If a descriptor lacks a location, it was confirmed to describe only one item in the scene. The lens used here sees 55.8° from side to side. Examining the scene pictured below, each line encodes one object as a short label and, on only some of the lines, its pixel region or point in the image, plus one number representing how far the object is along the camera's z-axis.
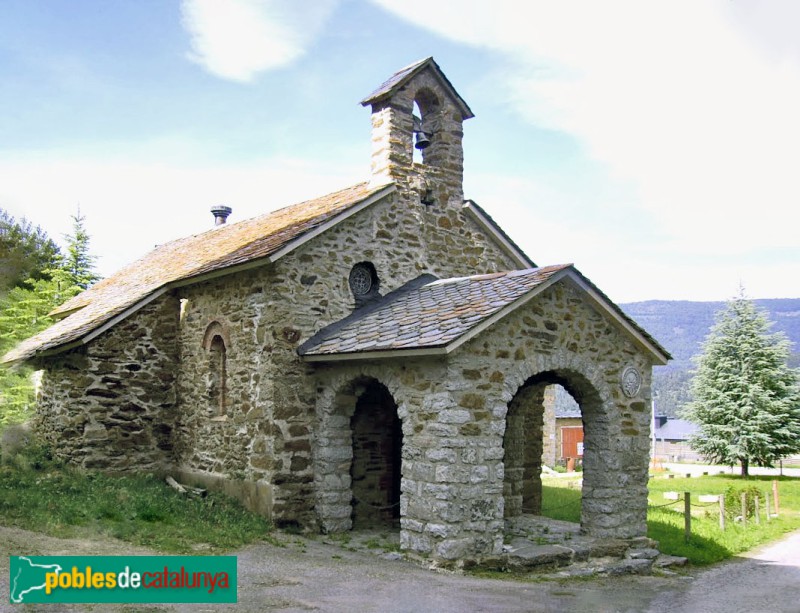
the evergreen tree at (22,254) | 31.77
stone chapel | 10.39
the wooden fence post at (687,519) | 13.58
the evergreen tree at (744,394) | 29.28
